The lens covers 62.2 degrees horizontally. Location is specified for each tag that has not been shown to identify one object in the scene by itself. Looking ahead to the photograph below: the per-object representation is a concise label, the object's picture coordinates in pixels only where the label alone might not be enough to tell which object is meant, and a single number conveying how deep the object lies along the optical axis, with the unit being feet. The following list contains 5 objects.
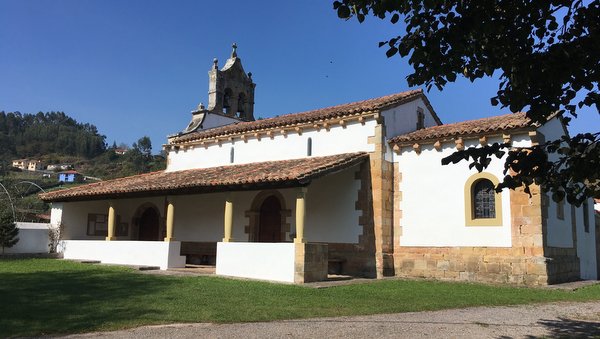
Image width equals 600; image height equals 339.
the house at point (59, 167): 330.26
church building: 41.24
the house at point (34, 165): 337.70
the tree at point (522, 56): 13.50
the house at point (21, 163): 326.69
